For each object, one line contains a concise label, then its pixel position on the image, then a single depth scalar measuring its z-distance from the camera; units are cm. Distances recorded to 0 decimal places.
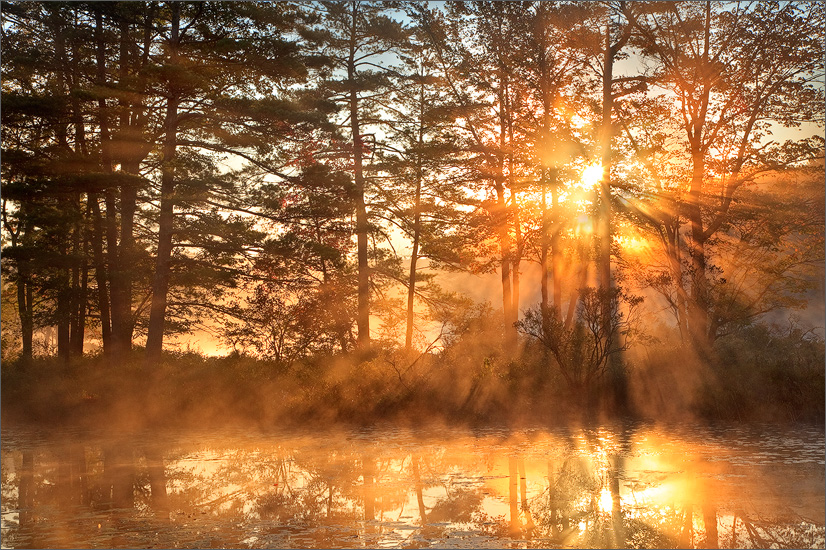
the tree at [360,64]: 2461
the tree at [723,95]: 1953
